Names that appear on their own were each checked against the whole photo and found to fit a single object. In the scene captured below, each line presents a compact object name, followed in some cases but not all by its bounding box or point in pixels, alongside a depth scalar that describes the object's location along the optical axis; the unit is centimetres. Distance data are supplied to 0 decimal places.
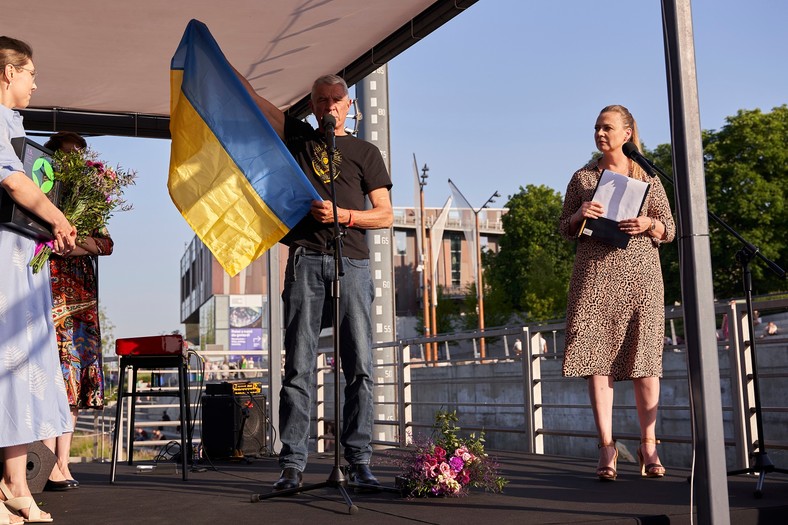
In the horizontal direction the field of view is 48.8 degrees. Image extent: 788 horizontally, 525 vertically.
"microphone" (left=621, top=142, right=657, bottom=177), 423
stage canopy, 608
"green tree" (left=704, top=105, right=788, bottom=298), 3528
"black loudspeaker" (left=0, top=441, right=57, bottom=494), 444
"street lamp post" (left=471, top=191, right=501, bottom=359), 4168
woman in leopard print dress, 479
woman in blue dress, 345
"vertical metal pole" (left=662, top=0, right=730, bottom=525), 318
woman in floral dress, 495
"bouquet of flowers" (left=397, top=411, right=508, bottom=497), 414
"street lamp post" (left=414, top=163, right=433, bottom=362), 3783
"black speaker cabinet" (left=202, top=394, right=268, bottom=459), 769
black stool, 560
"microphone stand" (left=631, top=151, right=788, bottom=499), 422
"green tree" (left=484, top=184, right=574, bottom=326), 5038
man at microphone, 433
